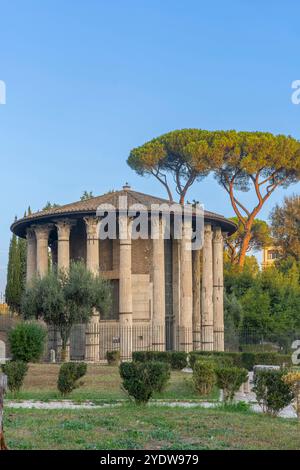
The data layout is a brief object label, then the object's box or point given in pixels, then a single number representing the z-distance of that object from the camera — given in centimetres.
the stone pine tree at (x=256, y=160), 4447
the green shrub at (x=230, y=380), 1490
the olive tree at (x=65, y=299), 2631
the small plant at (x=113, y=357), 2731
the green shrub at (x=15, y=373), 1645
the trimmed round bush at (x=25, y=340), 2328
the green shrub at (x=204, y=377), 1702
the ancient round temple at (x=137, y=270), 3095
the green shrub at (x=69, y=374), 1630
